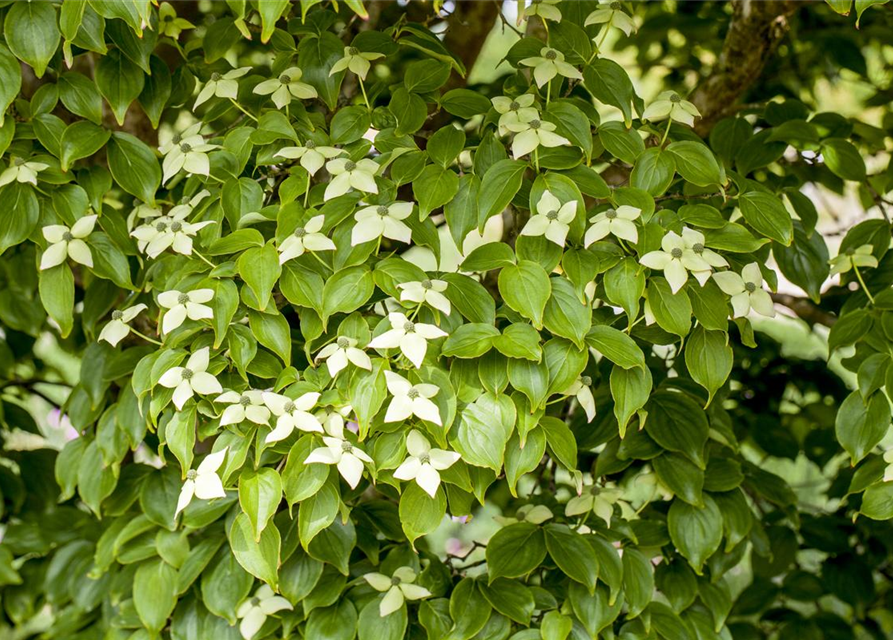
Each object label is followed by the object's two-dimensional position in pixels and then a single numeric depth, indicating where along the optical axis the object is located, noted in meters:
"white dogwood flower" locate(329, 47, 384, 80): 2.73
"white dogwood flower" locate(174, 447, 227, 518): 2.63
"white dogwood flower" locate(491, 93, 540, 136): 2.68
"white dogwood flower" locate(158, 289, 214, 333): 2.64
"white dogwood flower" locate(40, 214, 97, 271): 2.74
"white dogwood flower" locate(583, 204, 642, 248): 2.63
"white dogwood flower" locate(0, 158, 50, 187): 2.73
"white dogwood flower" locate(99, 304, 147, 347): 2.73
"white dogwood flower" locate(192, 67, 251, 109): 2.75
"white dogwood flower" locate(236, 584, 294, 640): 2.82
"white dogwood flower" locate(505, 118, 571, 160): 2.65
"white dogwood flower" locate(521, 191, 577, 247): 2.62
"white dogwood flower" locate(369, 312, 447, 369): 2.59
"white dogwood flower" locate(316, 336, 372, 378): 2.60
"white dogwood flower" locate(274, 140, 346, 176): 2.69
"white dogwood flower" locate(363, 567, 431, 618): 2.78
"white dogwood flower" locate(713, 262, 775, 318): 2.65
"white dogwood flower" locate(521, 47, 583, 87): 2.69
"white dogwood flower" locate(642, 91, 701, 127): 2.74
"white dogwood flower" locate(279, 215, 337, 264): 2.63
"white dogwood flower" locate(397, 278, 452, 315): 2.60
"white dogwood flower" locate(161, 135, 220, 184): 2.72
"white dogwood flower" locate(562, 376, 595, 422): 2.70
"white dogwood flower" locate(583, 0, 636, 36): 2.73
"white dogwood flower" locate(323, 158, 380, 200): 2.66
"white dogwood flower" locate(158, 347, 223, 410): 2.63
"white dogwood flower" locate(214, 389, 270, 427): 2.63
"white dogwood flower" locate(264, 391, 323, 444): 2.60
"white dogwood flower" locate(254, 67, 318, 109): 2.74
